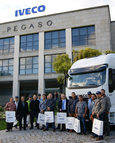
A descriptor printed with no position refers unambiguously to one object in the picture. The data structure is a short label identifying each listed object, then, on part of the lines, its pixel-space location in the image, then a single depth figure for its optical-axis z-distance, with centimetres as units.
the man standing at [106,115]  473
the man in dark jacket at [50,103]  637
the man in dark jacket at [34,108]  669
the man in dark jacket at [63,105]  622
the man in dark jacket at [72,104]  590
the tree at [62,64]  1537
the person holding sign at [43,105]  650
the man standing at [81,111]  537
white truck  573
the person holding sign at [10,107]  638
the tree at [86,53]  1378
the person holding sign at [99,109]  467
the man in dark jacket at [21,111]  653
